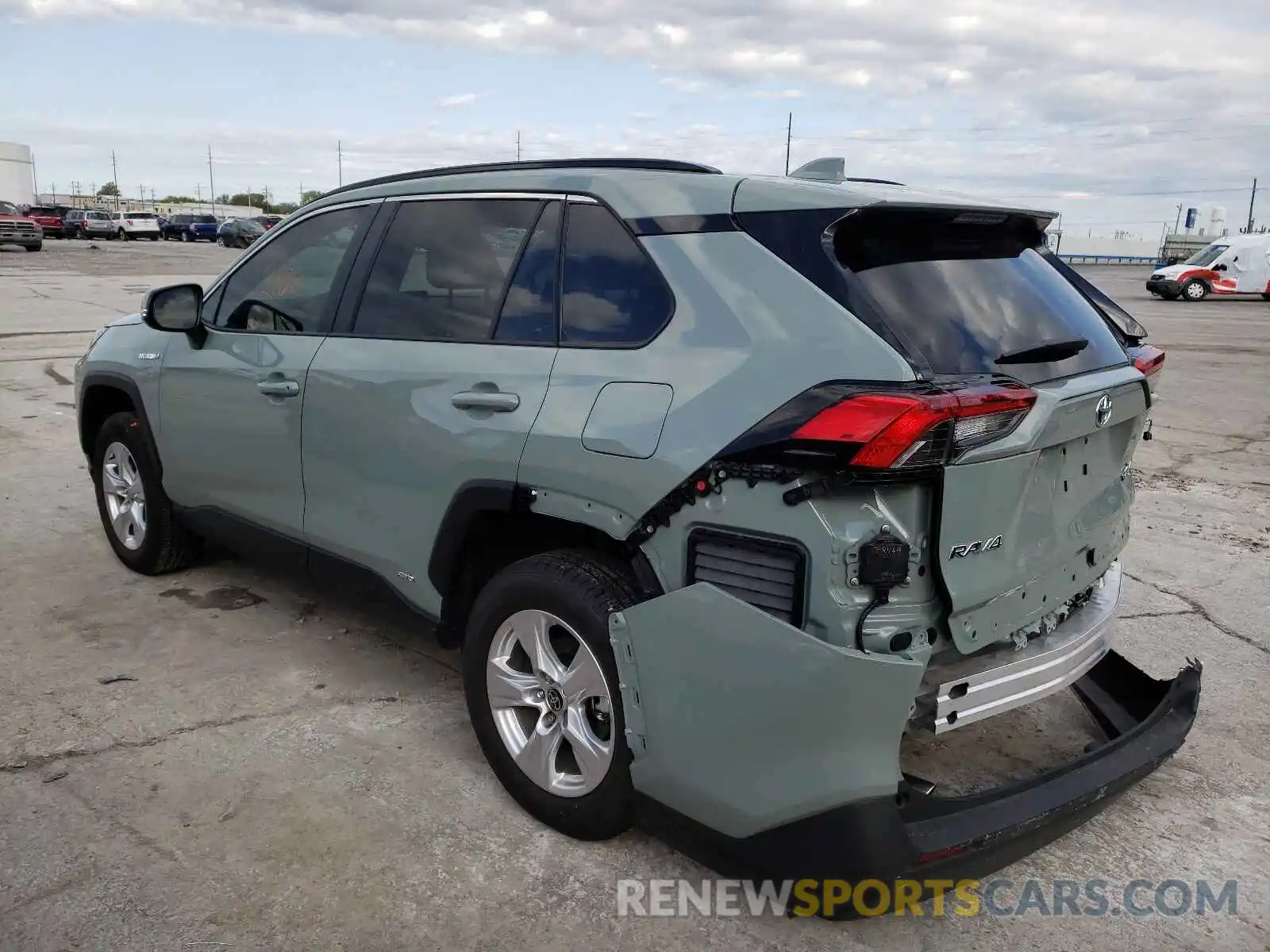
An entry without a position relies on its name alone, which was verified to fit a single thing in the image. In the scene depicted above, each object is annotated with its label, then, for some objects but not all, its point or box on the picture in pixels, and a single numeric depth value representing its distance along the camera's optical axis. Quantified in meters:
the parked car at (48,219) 50.47
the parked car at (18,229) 36.59
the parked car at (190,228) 57.84
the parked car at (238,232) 45.75
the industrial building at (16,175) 87.81
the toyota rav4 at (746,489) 2.26
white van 29.61
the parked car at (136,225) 54.41
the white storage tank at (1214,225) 79.25
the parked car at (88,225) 52.62
